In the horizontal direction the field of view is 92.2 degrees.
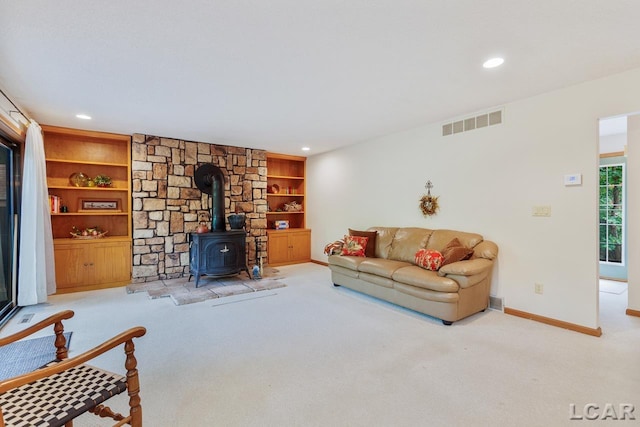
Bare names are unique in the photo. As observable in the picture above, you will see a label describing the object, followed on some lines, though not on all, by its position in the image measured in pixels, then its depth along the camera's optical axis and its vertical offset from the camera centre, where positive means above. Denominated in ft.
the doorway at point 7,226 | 12.06 -0.49
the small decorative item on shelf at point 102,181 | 16.66 +1.77
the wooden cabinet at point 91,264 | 14.90 -2.55
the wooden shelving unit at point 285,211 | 22.03 +0.01
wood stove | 16.07 -2.22
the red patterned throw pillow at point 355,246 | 15.70 -1.82
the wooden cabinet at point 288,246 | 21.76 -2.56
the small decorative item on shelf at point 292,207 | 23.77 +0.33
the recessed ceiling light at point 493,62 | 8.44 +4.09
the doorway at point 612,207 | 17.10 +0.04
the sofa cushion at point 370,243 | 15.88 -1.69
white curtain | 12.46 -0.61
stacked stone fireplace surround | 16.87 +0.96
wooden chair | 4.02 -2.68
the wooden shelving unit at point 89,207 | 15.23 +0.35
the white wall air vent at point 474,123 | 12.37 +3.71
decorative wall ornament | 14.75 +0.33
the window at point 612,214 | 17.43 -0.36
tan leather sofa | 10.82 -2.57
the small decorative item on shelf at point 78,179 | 16.42 +1.84
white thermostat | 10.29 +0.98
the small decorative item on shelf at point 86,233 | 16.14 -1.05
